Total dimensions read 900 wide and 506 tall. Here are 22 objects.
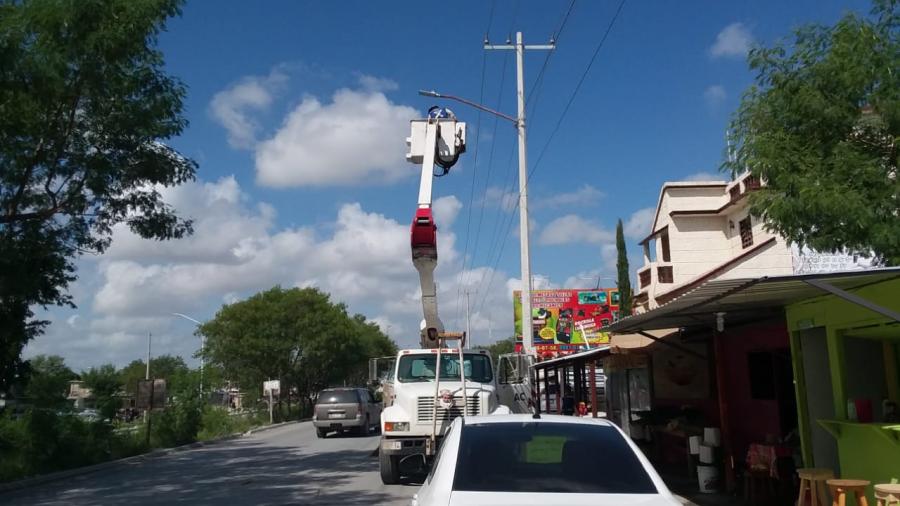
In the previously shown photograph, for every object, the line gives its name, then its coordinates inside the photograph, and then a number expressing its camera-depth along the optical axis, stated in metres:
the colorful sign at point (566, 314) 55.78
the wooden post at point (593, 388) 20.20
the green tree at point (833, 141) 9.98
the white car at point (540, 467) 4.57
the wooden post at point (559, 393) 30.60
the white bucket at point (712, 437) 12.69
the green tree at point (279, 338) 49.69
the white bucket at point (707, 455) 12.44
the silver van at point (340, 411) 30.30
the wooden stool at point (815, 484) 8.53
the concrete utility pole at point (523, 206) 23.55
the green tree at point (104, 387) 22.88
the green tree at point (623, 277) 44.34
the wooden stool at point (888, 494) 7.06
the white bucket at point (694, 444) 13.14
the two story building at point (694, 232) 32.78
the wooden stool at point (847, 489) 7.67
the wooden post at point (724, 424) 12.21
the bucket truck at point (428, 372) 13.87
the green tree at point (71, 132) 14.18
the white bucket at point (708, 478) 12.39
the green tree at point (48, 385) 19.72
